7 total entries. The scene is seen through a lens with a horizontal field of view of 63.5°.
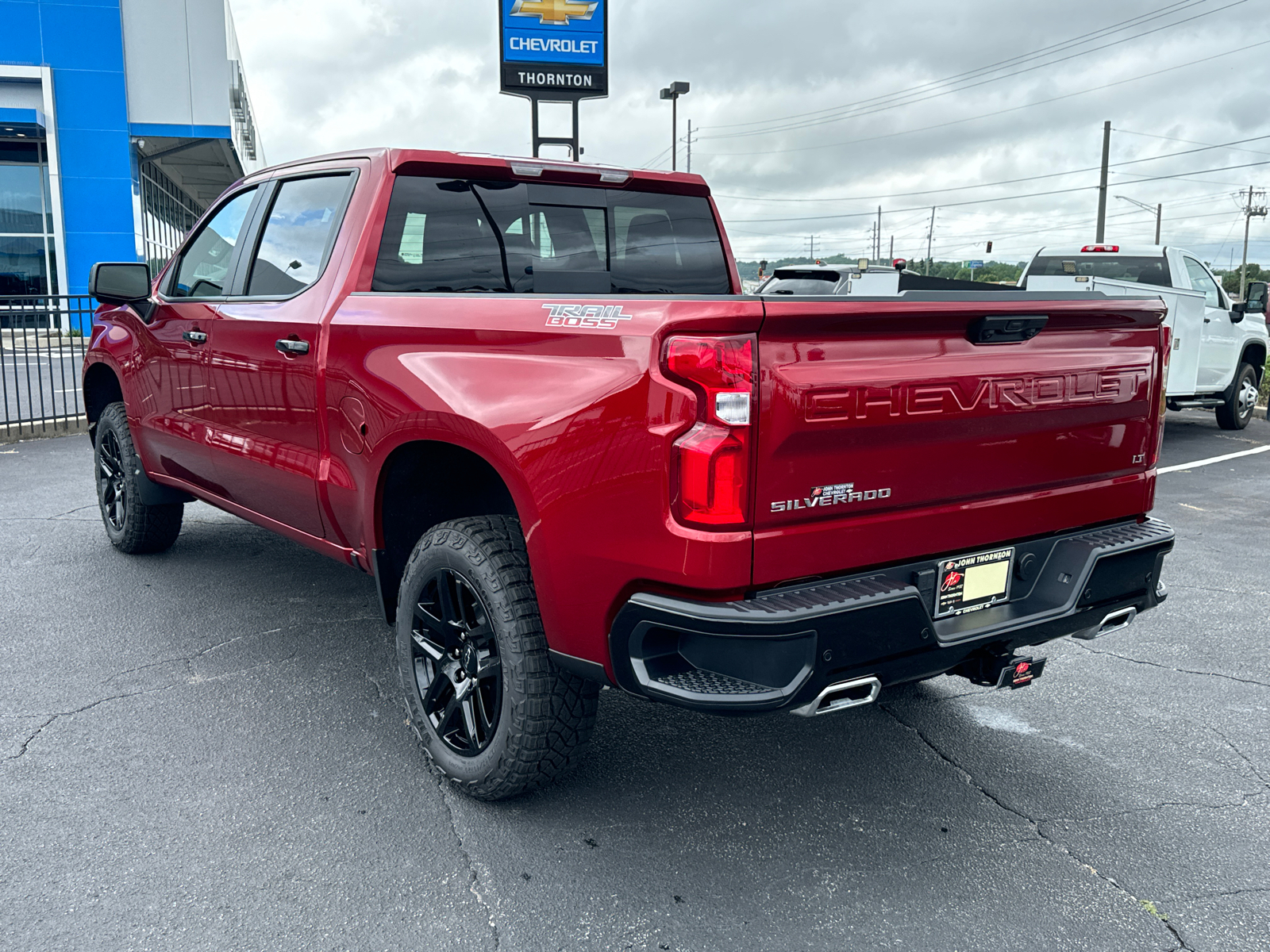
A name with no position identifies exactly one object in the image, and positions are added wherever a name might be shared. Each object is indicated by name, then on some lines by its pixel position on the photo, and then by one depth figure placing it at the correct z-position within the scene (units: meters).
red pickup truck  2.39
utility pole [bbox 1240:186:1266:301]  98.19
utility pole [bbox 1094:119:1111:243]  40.50
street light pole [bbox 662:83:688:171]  37.81
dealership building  23.48
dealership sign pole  18.20
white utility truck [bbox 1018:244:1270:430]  11.00
